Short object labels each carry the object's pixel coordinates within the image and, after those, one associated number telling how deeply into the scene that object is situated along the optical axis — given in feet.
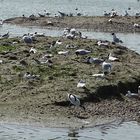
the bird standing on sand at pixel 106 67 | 66.90
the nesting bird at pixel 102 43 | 88.20
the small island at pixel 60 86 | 54.03
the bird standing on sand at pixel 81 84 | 60.13
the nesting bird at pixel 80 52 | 76.02
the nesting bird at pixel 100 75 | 64.95
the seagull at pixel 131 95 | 62.08
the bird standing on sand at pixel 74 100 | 54.80
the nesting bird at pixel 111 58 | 75.43
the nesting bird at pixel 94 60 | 71.56
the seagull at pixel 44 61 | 68.97
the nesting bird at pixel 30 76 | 61.26
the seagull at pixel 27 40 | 85.46
